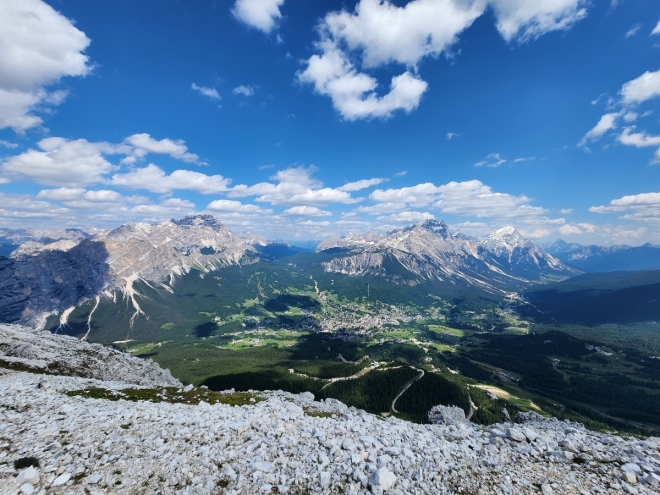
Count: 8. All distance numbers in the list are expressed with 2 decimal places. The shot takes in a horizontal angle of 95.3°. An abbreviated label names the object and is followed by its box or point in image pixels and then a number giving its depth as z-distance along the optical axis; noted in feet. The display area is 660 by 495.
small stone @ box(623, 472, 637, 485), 49.56
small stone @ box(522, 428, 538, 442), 66.08
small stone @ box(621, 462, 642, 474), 51.48
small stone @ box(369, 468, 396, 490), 49.90
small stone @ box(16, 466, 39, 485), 51.20
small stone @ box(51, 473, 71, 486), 51.55
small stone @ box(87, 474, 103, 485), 52.90
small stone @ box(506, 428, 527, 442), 66.33
